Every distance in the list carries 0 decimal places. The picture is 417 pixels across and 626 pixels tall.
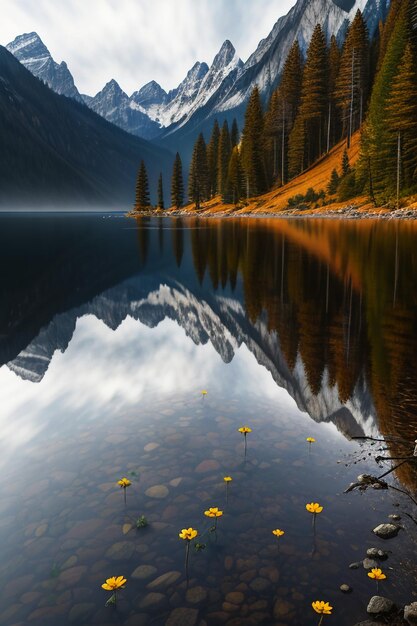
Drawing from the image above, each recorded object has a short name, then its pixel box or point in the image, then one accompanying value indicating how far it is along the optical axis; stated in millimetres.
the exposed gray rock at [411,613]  3490
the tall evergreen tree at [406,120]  48219
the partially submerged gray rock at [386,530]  4543
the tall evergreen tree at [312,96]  77688
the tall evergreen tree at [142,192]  118000
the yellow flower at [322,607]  3621
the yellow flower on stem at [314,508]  4680
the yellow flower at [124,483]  5301
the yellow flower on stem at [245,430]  6511
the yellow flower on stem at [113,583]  3826
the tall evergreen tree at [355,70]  72875
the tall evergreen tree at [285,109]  85812
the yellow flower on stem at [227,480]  5352
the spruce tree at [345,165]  60906
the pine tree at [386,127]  50500
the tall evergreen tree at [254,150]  85688
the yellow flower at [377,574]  3925
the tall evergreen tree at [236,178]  90125
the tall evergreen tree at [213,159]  117875
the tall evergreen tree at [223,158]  106875
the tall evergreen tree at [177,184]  119688
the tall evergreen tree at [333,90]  80962
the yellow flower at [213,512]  4750
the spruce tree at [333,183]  62312
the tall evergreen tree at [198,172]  113625
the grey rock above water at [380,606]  3635
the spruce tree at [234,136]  121275
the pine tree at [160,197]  118356
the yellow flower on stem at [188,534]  4312
